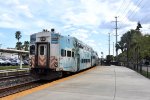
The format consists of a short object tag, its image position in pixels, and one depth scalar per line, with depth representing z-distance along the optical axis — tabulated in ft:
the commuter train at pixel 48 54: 32.14
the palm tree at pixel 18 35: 222.99
